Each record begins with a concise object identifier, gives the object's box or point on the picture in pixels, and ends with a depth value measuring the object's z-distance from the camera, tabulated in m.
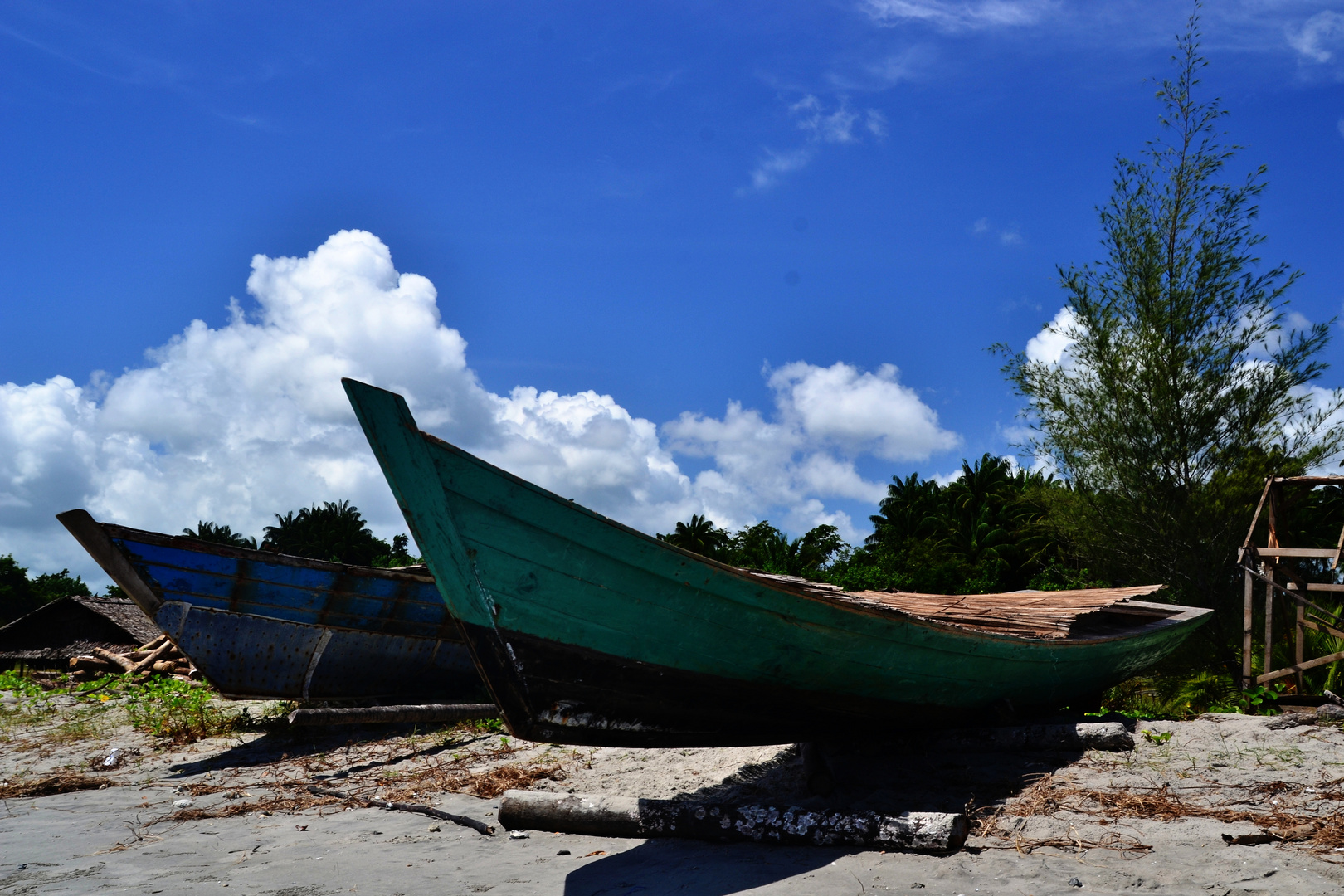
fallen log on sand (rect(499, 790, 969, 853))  3.92
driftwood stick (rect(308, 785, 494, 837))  4.91
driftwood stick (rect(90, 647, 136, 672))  14.03
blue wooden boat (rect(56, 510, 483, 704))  7.91
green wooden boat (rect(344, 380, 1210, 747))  3.95
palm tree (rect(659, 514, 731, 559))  35.94
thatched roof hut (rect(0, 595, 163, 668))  15.93
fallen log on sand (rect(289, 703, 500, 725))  7.43
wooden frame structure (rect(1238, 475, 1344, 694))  9.34
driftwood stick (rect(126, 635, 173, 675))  13.37
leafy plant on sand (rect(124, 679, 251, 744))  8.43
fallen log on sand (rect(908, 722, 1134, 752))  5.63
